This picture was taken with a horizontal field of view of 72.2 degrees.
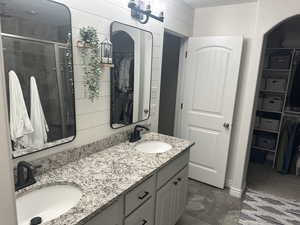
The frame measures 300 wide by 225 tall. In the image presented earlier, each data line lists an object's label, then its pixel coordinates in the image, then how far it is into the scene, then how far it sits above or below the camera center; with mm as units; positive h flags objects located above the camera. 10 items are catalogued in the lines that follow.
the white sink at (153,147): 1873 -638
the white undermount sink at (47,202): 1022 -682
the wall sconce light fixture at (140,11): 1651 +552
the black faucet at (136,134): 1901 -538
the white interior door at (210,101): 2488 -272
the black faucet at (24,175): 1071 -545
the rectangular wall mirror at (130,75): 1716 +15
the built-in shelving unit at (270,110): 3230 -334
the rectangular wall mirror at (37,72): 1050 -4
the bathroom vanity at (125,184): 1005 -603
